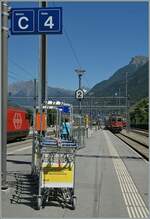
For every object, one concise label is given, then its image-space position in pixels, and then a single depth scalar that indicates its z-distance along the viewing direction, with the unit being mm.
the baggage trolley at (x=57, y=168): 6002
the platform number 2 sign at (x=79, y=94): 20645
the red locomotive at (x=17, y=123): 24812
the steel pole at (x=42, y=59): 11046
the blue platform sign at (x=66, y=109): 13130
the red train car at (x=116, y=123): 50446
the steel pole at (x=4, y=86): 7211
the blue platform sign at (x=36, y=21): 7431
